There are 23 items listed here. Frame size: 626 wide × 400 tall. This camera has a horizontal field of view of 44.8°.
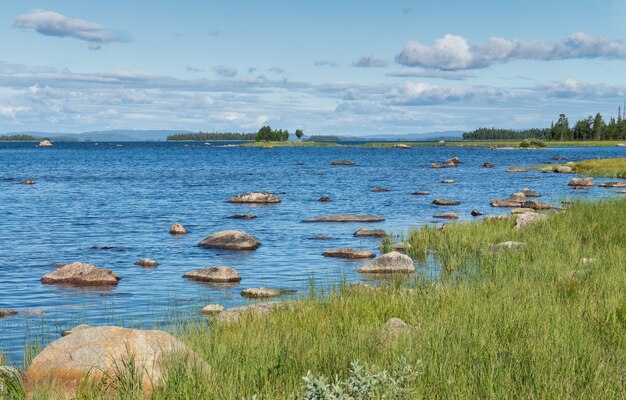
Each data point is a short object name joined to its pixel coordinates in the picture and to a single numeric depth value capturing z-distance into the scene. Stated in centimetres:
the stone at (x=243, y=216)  4329
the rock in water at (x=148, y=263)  2659
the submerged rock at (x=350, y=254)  2712
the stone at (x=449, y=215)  4123
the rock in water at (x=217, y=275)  2291
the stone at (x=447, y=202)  4910
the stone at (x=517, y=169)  9275
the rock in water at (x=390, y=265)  2259
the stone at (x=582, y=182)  6194
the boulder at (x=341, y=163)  11954
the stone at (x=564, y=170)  8512
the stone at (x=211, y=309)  1725
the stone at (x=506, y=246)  2227
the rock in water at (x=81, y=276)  2287
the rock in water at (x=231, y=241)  3047
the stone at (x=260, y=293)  2002
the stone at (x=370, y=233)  3406
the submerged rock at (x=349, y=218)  3978
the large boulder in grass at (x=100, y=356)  942
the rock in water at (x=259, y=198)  5225
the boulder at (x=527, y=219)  2841
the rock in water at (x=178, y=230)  3634
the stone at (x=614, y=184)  5809
